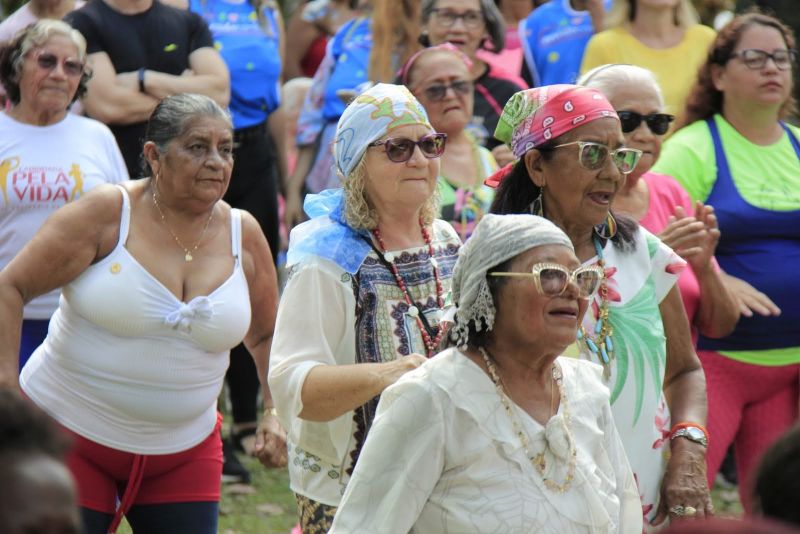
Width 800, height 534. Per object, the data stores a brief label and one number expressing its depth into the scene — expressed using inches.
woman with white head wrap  283.7
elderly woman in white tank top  385.4
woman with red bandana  345.7
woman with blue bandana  349.7
